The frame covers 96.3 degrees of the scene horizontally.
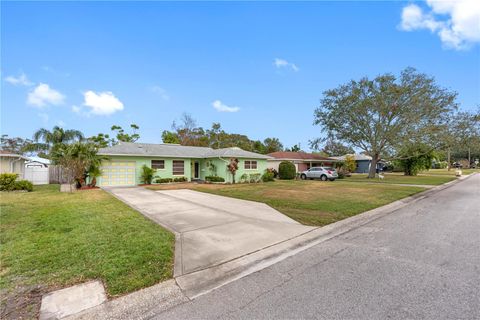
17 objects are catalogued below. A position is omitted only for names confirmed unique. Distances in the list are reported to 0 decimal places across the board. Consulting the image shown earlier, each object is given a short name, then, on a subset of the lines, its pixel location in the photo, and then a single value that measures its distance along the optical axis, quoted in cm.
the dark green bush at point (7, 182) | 1267
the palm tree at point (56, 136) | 2094
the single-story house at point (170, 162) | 1622
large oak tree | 2286
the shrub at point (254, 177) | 1989
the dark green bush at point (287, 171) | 2381
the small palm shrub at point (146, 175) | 1695
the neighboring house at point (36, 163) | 1859
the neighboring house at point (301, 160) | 2832
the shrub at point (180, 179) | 1871
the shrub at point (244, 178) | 1948
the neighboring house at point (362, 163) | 4066
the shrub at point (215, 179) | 1843
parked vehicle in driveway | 2309
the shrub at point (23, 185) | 1299
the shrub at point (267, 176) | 2067
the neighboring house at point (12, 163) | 1559
